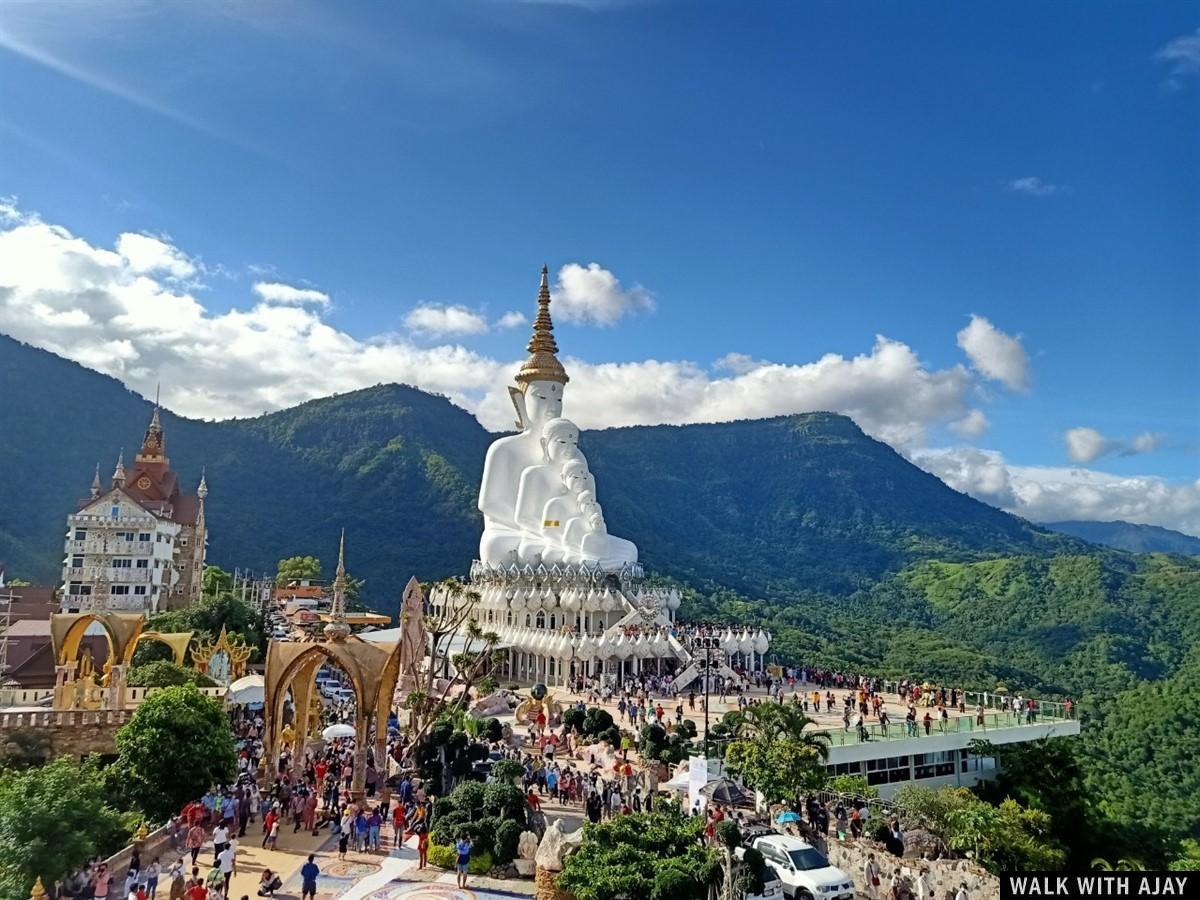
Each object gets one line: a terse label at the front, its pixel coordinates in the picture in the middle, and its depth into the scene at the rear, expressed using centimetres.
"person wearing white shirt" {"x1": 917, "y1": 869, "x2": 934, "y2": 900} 1623
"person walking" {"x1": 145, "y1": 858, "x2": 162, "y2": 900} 1495
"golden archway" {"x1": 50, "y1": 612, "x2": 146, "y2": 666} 2877
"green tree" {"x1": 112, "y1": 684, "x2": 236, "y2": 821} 1970
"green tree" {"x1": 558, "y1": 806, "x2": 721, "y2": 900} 1395
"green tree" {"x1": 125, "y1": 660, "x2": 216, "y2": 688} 2916
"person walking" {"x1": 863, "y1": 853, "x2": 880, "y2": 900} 1670
